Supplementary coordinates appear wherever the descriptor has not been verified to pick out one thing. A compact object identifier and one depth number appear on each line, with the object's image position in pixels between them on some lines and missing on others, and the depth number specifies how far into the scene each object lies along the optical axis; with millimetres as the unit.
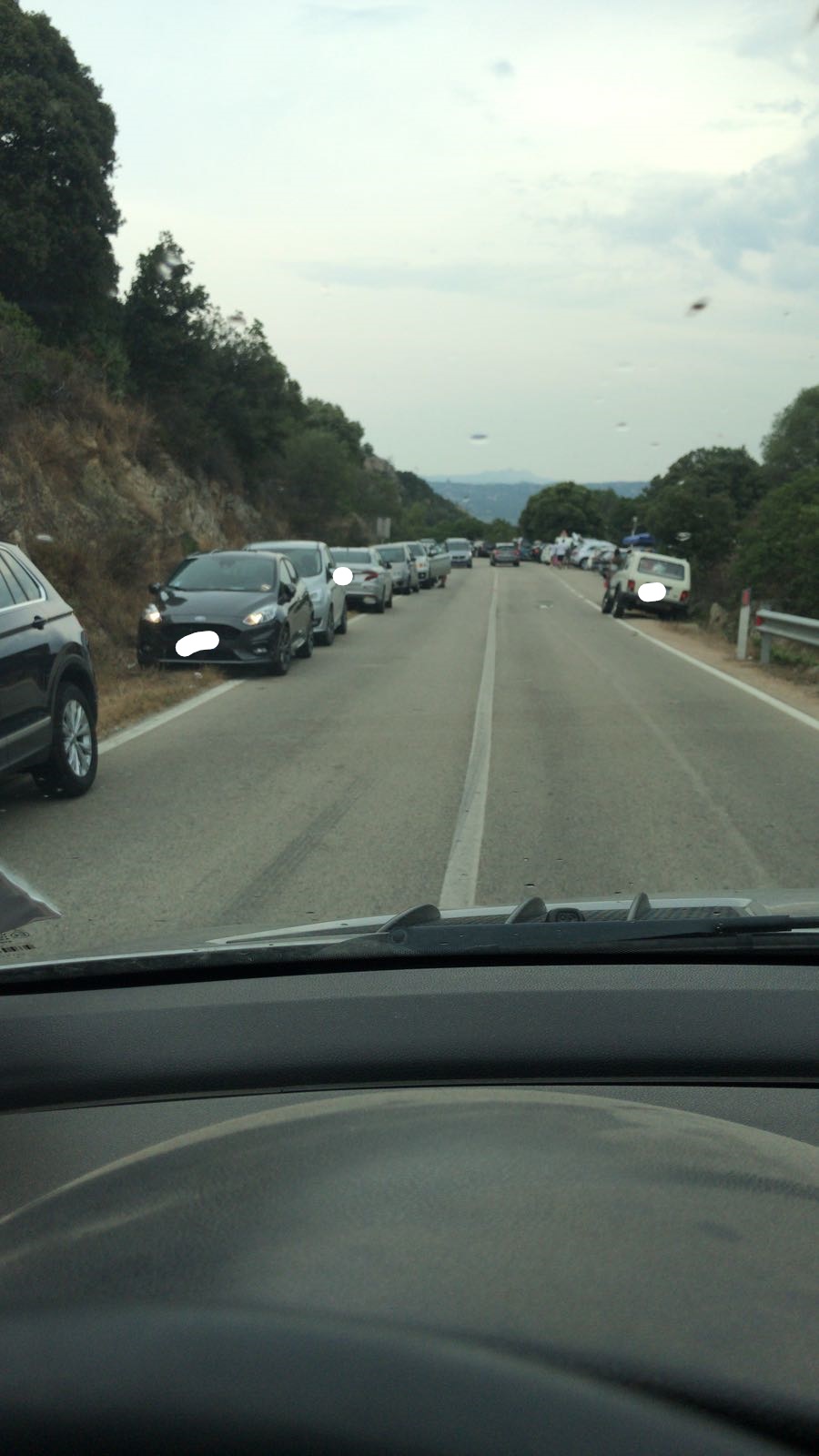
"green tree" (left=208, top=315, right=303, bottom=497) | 44375
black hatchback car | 16672
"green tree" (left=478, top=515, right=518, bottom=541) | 160625
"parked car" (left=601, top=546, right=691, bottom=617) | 33000
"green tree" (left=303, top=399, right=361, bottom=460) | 96000
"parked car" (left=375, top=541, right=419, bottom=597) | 42059
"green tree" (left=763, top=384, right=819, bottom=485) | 71375
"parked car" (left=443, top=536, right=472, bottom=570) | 76562
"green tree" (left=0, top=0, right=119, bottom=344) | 32188
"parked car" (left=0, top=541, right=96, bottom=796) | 8250
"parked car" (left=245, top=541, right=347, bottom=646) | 22297
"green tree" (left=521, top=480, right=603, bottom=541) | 147388
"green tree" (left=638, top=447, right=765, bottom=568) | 41594
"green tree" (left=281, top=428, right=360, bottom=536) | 55500
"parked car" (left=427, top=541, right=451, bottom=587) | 49375
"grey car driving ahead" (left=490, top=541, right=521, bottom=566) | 76562
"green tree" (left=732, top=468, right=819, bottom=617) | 28016
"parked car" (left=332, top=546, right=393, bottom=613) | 31414
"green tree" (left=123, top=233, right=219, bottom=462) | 40281
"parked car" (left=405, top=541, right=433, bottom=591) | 47159
